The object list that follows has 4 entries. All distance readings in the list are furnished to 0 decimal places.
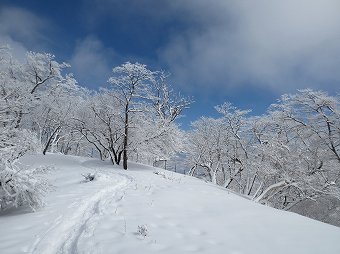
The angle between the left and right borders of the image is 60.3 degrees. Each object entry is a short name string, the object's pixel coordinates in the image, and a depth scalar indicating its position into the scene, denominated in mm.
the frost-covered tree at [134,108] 27766
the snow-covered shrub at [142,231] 7281
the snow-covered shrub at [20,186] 9062
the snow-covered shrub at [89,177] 16939
